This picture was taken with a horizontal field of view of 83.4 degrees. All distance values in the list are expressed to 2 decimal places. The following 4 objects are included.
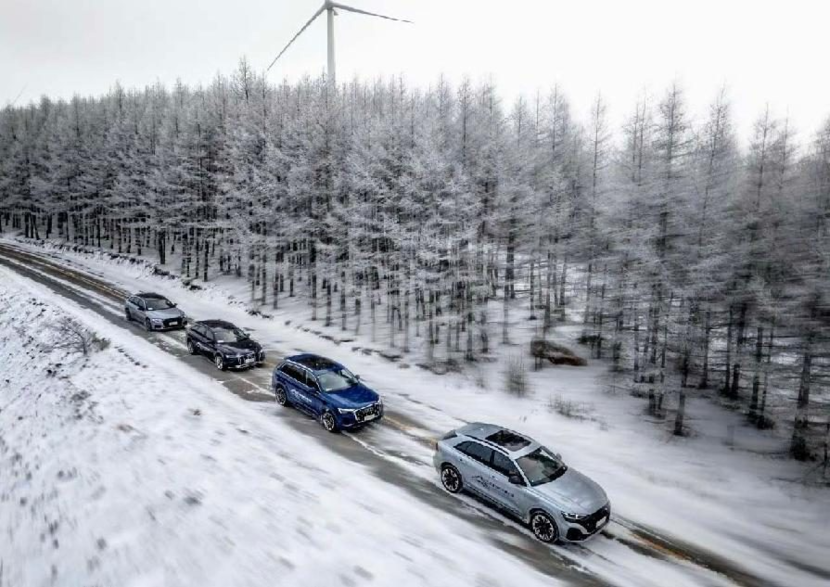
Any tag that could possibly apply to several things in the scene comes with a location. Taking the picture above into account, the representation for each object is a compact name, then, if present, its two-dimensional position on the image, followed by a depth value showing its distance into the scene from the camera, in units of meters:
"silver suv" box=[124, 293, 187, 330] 25.47
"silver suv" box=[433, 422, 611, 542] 9.71
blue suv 14.79
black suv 20.03
